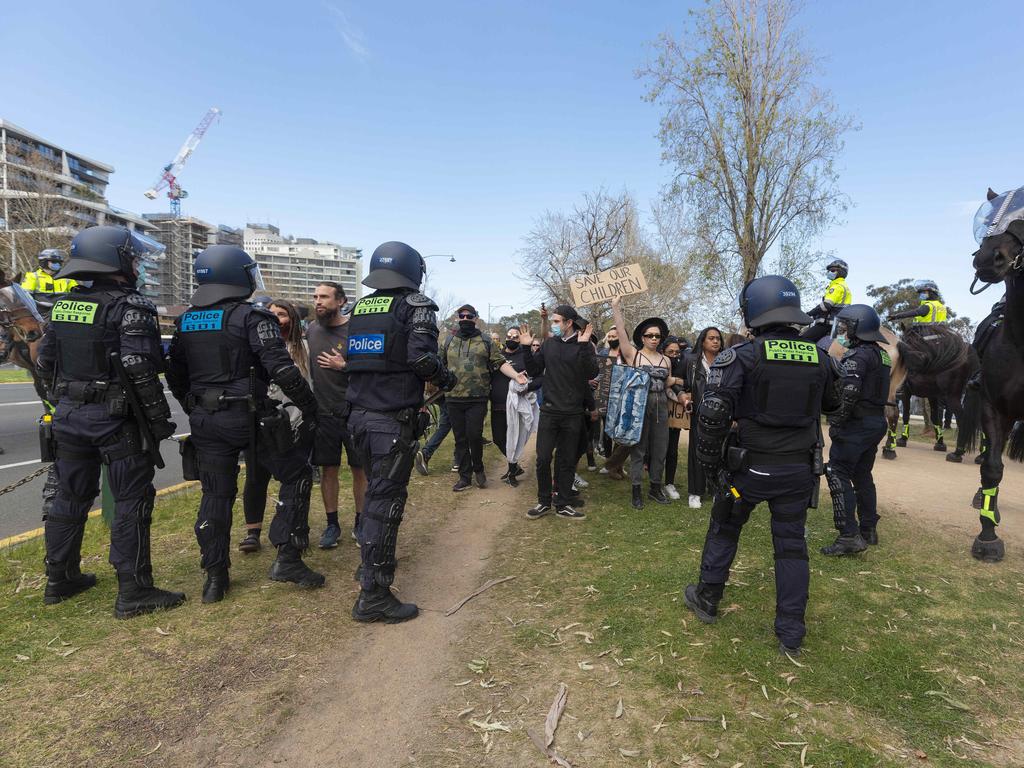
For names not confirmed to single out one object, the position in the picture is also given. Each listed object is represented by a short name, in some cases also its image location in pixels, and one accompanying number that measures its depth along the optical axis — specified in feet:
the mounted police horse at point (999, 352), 13.14
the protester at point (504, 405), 24.91
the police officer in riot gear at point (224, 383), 12.39
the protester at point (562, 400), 19.63
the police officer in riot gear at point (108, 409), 11.68
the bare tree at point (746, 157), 60.44
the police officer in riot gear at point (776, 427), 10.91
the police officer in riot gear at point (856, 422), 15.69
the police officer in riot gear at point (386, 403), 12.42
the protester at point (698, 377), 21.11
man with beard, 16.57
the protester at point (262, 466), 14.92
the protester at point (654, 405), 21.47
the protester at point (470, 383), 23.40
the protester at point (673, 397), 22.89
